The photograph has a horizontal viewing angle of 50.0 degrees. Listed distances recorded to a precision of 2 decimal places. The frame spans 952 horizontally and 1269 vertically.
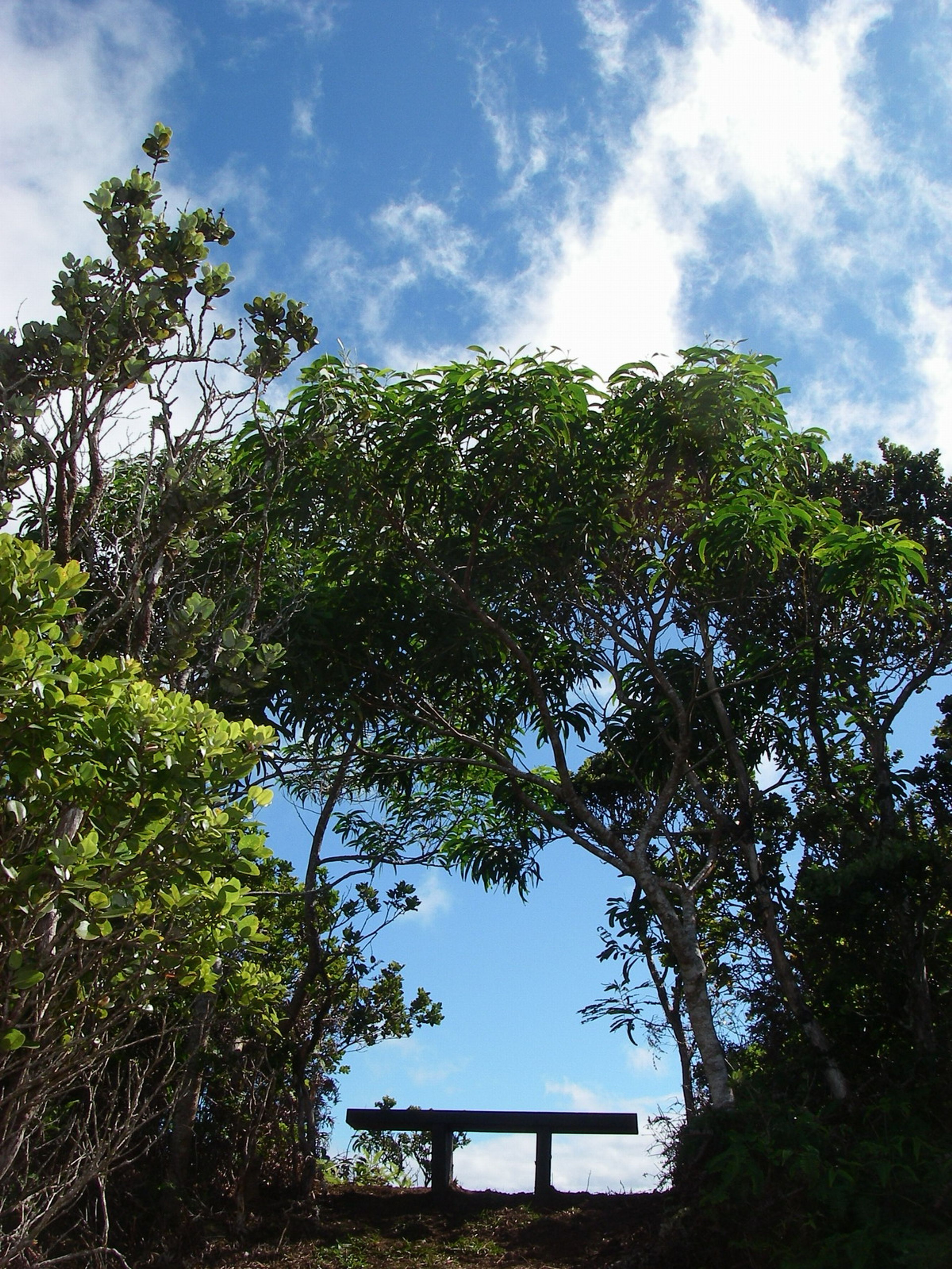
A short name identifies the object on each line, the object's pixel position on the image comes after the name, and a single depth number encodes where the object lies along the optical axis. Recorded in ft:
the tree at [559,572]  29.66
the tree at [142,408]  17.61
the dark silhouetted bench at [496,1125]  35.73
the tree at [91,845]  13.21
